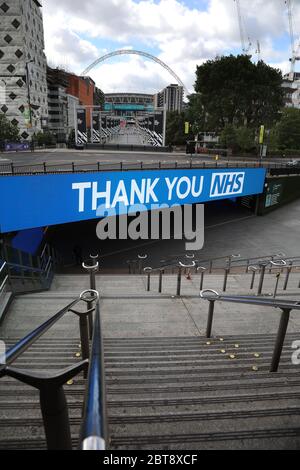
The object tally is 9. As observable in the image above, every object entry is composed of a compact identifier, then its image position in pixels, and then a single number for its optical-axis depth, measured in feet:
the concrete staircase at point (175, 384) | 8.32
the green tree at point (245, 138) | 146.82
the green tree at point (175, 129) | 264.11
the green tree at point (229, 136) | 152.87
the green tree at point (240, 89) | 152.46
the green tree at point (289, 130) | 182.91
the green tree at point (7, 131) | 168.76
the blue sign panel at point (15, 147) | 119.69
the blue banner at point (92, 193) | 38.86
